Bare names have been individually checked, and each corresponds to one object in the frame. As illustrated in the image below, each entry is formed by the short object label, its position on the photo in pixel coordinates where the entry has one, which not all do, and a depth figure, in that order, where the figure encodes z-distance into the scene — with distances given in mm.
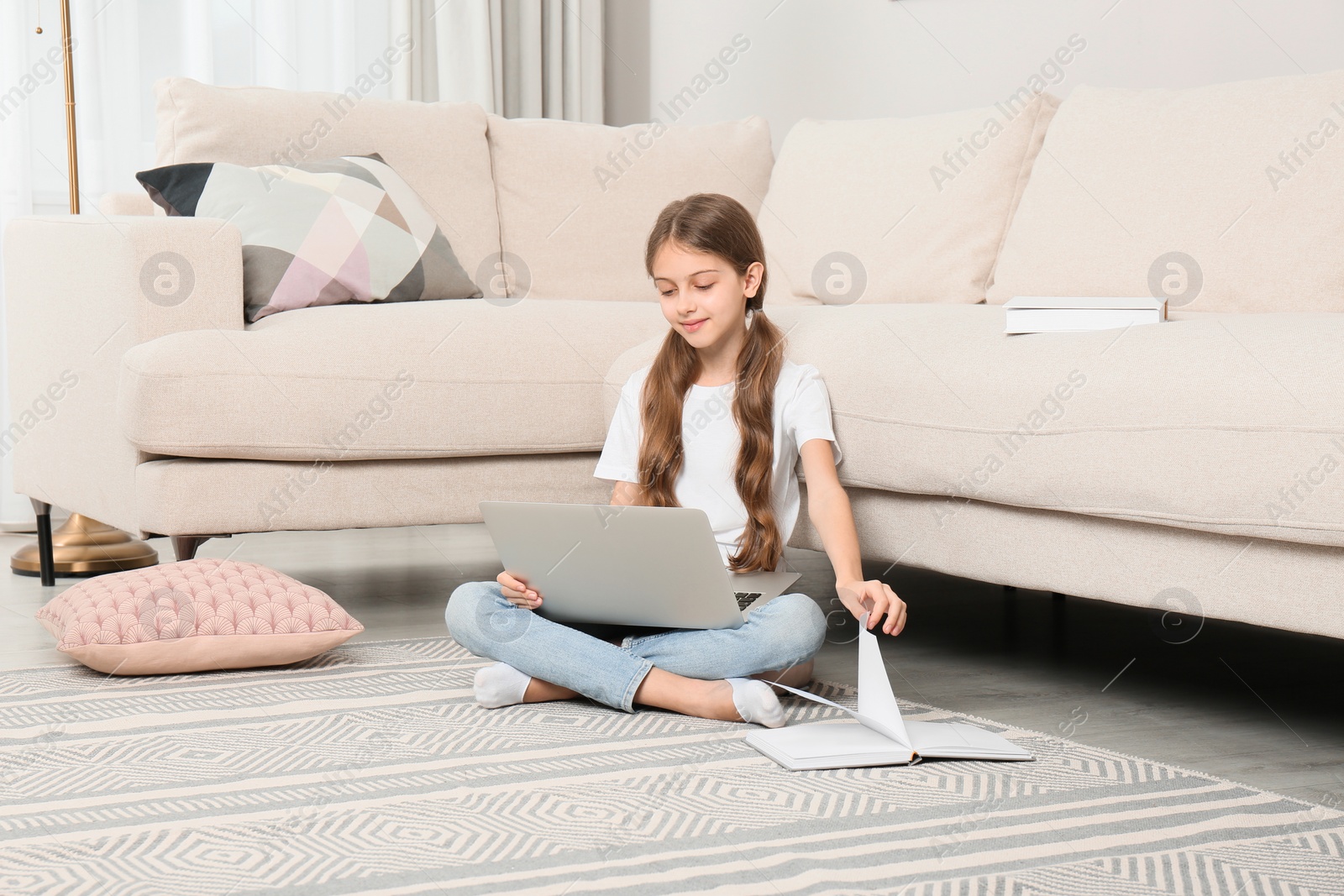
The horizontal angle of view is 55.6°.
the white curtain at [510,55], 3664
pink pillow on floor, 1664
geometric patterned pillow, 2221
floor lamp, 2543
